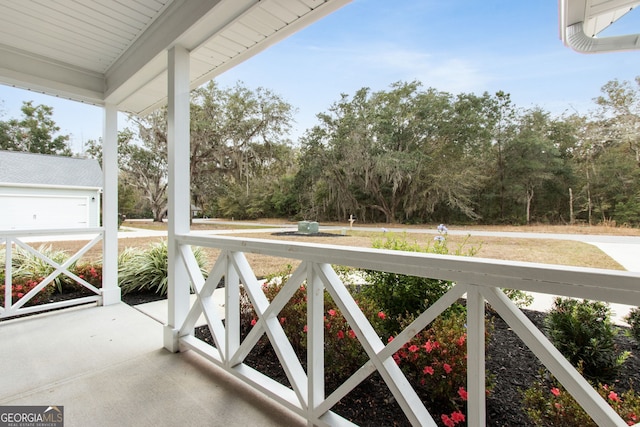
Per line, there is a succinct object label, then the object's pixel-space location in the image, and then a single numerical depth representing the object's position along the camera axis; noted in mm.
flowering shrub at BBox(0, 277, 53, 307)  3049
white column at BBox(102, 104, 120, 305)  3127
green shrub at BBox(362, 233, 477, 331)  2086
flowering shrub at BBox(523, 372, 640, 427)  1138
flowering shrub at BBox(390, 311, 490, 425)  1440
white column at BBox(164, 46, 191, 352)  2098
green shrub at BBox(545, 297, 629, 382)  1566
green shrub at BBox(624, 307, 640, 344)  1627
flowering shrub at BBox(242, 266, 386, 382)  1743
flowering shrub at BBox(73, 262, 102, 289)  3506
